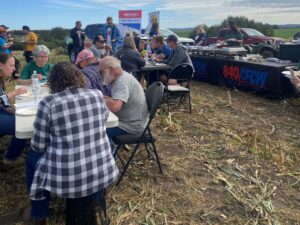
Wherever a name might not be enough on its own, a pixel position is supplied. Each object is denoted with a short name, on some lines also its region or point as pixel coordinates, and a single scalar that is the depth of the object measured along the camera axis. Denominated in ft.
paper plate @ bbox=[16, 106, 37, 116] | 7.06
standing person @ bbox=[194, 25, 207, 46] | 32.70
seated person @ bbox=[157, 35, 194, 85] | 17.17
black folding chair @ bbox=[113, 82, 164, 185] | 8.29
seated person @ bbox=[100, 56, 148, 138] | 8.31
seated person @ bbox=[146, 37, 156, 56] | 21.96
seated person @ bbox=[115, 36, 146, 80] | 17.06
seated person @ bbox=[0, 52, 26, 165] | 8.43
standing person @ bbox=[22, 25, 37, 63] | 27.39
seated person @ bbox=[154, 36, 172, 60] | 20.55
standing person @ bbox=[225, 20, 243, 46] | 29.52
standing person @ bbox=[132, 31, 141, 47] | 27.81
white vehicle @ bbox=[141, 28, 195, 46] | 45.30
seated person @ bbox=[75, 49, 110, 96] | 9.66
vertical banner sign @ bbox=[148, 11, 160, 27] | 32.27
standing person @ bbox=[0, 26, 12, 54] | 21.65
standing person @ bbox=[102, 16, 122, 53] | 31.96
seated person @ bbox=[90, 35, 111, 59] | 20.23
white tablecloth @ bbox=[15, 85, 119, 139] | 6.27
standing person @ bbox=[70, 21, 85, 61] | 33.33
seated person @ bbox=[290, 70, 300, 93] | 12.86
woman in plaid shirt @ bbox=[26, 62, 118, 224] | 5.37
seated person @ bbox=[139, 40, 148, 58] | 22.65
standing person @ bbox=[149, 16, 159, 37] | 28.79
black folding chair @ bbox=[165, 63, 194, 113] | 15.26
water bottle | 8.31
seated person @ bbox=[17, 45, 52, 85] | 11.48
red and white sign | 32.66
